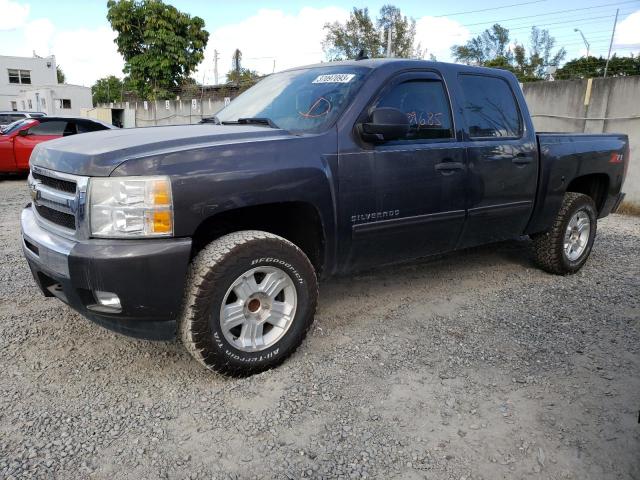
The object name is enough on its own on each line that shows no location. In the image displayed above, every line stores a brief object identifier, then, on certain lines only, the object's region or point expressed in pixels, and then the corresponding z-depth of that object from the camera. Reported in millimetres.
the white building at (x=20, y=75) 48781
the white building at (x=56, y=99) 43656
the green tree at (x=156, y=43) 30969
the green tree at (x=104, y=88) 75025
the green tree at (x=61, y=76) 85075
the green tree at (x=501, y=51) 40250
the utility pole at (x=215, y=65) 48312
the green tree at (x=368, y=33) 46500
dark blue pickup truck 2521
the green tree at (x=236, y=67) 40344
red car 10484
